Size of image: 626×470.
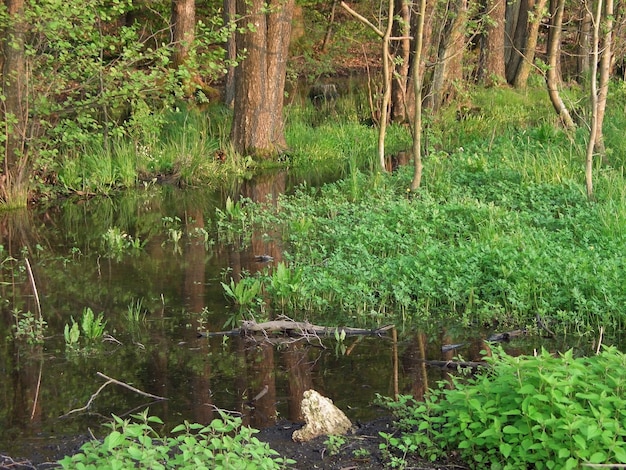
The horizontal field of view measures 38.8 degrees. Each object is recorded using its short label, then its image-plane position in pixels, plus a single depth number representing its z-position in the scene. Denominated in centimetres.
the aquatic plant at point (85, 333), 734
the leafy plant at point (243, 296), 826
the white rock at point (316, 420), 525
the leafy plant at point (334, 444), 503
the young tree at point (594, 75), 1009
